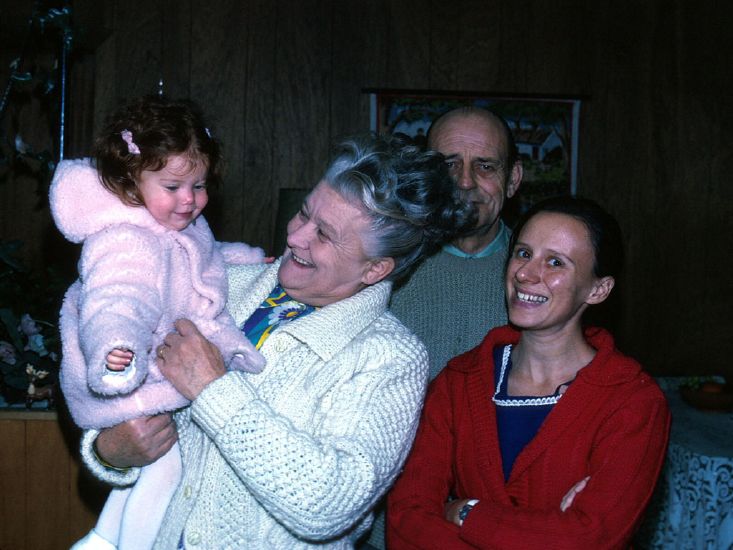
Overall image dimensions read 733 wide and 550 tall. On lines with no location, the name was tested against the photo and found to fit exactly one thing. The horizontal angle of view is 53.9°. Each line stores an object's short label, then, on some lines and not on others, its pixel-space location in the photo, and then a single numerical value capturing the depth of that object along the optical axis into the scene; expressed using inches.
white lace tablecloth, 99.4
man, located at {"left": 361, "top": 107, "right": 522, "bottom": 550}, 81.7
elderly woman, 52.4
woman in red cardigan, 59.1
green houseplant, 102.5
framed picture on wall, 144.3
